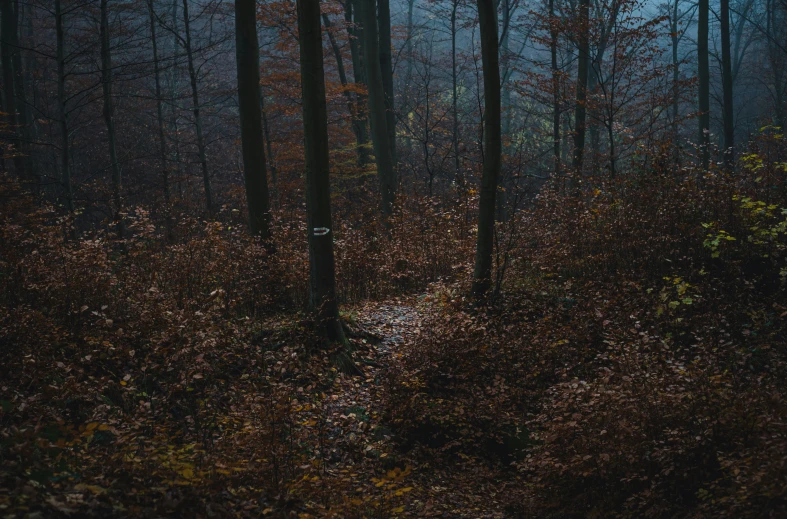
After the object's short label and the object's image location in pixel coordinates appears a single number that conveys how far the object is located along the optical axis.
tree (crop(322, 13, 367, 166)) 16.67
